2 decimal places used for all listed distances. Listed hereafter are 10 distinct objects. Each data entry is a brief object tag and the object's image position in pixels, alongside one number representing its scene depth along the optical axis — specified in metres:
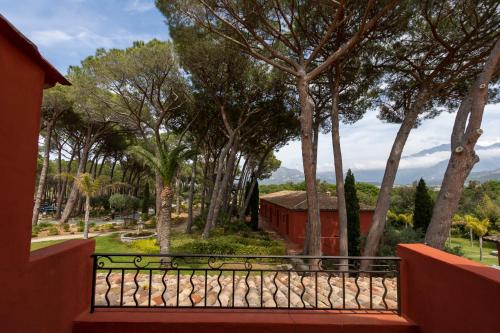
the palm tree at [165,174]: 10.31
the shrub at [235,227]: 17.39
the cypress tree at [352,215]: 13.66
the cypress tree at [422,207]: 17.39
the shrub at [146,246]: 13.24
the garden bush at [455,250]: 10.72
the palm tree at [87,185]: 15.44
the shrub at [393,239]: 11.20
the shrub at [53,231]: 17.61
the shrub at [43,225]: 18.80
